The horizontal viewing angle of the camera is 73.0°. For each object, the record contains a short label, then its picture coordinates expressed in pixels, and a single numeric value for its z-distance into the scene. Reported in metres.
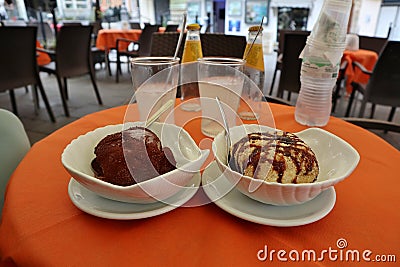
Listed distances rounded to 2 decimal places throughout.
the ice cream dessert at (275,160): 0.38
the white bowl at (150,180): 0.35
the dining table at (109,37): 4.28
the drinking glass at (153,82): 0.60
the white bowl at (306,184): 0.35
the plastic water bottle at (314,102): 0.76
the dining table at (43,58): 2.74
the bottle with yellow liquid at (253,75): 0.65
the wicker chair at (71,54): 2.43
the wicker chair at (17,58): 1.99
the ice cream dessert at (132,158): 0.38
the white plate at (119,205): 0.37
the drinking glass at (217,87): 0.60
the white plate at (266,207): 0.36
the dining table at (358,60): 2.81
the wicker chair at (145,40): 3.67
